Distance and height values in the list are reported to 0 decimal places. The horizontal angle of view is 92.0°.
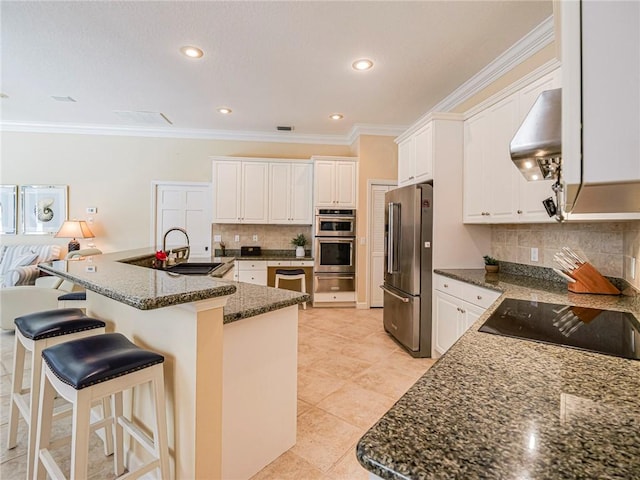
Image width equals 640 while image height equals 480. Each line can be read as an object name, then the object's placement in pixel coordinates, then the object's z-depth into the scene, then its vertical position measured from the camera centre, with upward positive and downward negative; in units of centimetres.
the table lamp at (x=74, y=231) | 470 +8
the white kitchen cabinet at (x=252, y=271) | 489 -53
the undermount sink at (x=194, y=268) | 294 -30
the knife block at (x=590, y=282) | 192 -26
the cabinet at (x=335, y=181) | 498 +92
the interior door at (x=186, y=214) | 530 +41
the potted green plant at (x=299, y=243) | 524 -9
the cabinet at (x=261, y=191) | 508 +78
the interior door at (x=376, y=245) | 507 -11
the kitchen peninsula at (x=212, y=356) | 124 -55
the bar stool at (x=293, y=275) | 473 -57
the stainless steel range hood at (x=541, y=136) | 89 +33
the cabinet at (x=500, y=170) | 224 +61
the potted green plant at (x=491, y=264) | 283 -24
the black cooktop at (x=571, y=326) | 106 -36
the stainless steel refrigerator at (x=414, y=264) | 301 -26
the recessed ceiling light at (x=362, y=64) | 303 +175
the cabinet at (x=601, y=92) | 38 +19
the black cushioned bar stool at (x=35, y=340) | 152 -54
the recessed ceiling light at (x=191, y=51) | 284 +174
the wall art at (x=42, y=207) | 501 +47
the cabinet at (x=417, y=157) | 309 +89
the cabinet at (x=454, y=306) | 239 -58
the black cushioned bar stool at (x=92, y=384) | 111 -57
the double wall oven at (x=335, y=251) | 495 -21
